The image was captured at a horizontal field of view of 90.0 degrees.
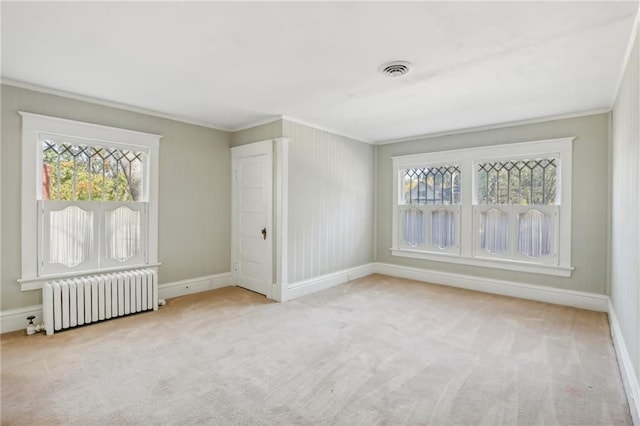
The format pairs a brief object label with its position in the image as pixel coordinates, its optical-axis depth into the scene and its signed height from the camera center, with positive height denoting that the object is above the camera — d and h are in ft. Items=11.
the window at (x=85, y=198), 10.91 +0.47
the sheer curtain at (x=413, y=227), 18.25 -0.89
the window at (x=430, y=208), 17.07 +0.24
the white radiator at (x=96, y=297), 10.58 -3.13
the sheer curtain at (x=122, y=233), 12.65 -0.93
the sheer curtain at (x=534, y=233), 14.35 -0.93
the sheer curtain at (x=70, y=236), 11.35 -0.93
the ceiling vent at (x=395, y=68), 8.85 +4.10
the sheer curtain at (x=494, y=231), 15.43 -0.89
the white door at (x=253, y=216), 14.83 -0.25
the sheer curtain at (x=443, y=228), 17.06 -0.87
